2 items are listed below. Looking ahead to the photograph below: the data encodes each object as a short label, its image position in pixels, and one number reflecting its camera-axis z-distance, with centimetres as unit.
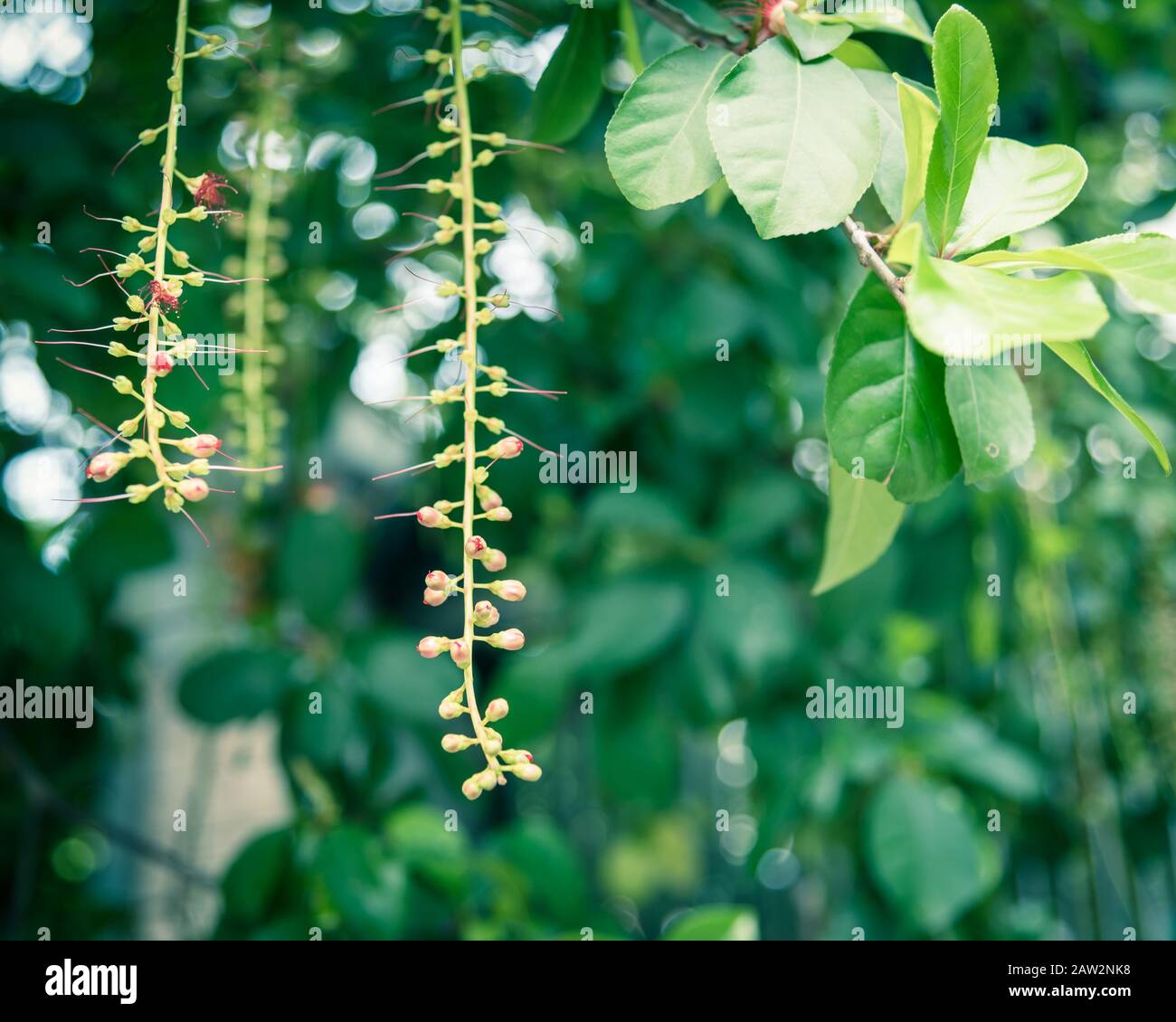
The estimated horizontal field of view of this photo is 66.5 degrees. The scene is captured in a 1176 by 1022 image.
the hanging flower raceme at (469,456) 48
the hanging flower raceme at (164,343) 48
